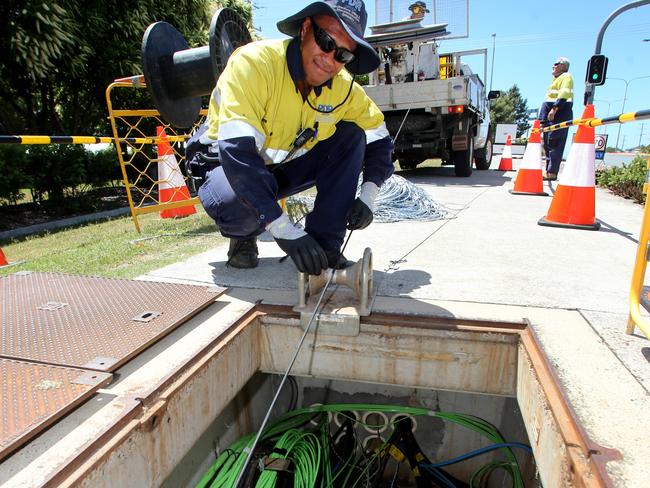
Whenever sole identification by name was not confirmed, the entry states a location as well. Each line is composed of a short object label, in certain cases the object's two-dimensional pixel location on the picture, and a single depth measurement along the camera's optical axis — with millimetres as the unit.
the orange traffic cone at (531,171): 5039
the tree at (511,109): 52438
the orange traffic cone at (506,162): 9625
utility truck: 6320
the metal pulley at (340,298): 1685
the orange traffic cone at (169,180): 4953
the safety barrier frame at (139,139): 3794
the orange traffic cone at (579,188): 3254
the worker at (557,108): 6230
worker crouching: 1656
